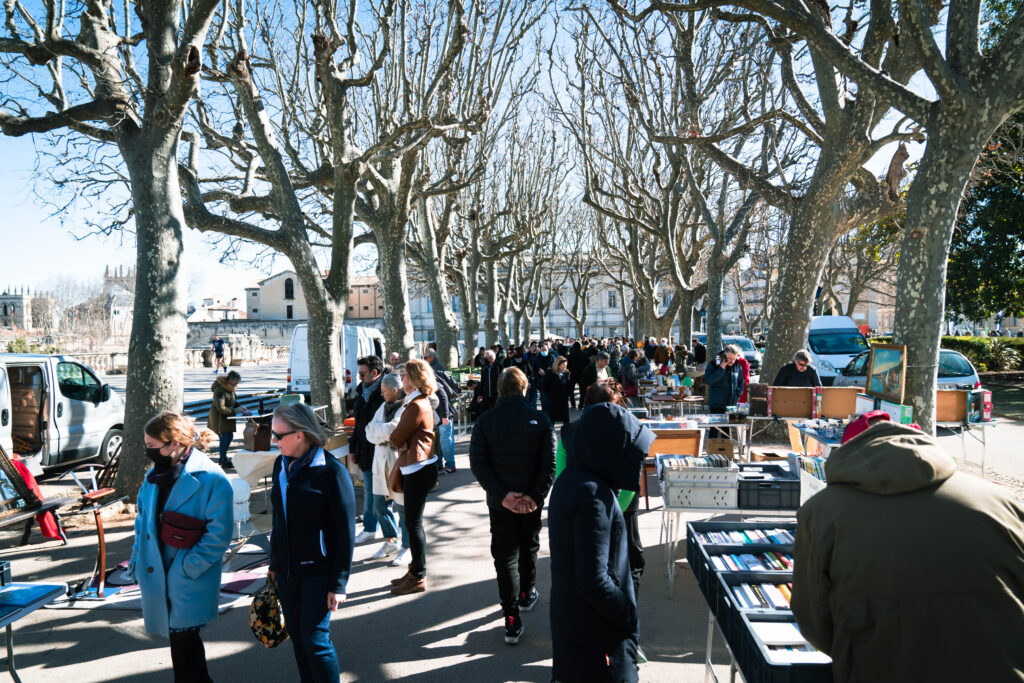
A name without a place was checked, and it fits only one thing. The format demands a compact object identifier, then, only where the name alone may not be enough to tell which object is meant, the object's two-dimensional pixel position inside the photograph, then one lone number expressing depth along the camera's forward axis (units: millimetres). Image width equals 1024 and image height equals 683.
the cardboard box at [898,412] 5504
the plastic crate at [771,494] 4668
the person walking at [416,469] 4875
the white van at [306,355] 15562
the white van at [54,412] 8531
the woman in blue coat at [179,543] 3168
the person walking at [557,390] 11875
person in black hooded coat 2631
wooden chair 4970
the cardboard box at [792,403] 8047
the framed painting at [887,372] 5785
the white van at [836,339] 18625
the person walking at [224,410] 9547
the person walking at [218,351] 33688
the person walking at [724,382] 9875
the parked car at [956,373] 12445
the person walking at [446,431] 9322
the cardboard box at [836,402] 7824
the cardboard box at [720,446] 7465
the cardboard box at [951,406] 8338
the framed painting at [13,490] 5547
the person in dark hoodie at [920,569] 1819
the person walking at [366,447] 6129
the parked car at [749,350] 23234
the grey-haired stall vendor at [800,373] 8523
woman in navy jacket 3080
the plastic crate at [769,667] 2256
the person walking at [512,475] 4145
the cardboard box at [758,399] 8470
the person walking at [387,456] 5238
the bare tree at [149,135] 7066
